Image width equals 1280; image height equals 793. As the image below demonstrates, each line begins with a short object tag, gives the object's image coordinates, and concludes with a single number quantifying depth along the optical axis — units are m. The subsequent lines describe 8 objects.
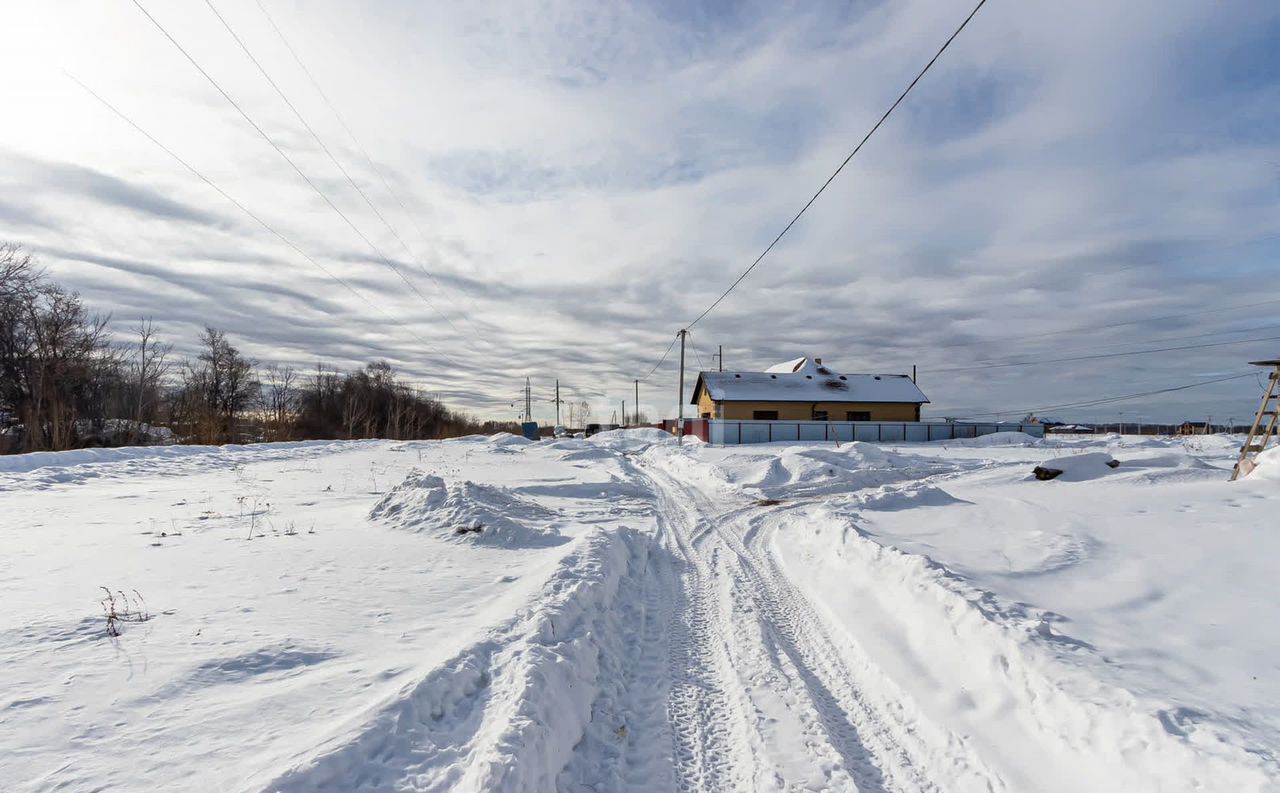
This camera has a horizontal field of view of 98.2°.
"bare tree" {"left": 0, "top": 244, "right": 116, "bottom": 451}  25.20
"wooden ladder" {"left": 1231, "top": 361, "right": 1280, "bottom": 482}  12.72
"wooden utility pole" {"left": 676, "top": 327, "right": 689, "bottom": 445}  34.38
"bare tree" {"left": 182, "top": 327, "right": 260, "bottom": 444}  41.47
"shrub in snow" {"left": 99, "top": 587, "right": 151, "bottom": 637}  4.60
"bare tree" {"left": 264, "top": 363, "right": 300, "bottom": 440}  42.66
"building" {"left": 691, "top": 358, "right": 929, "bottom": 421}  44.34
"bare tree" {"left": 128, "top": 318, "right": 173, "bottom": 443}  34.94
